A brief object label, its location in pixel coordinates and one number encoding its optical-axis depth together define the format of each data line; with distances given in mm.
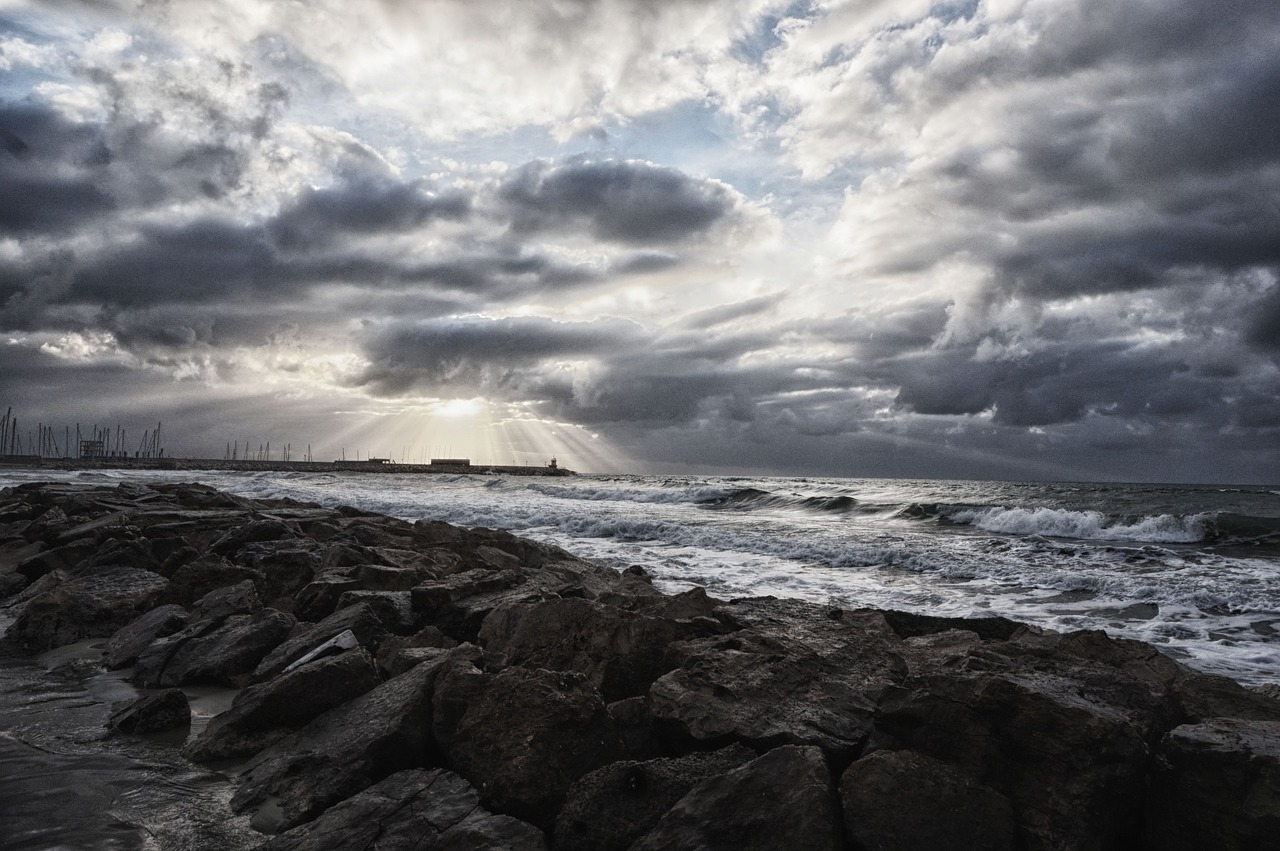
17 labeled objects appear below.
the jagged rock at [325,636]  5041
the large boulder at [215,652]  5488
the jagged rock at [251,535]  9523
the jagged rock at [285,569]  7938
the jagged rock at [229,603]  6384
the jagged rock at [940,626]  6629
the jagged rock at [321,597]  6664
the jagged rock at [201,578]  7391
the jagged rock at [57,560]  9562
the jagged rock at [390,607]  6059
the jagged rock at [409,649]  4730
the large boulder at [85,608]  6633
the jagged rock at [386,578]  7191
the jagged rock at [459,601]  6316
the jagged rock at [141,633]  6086
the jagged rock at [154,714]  4559
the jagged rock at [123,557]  9023
